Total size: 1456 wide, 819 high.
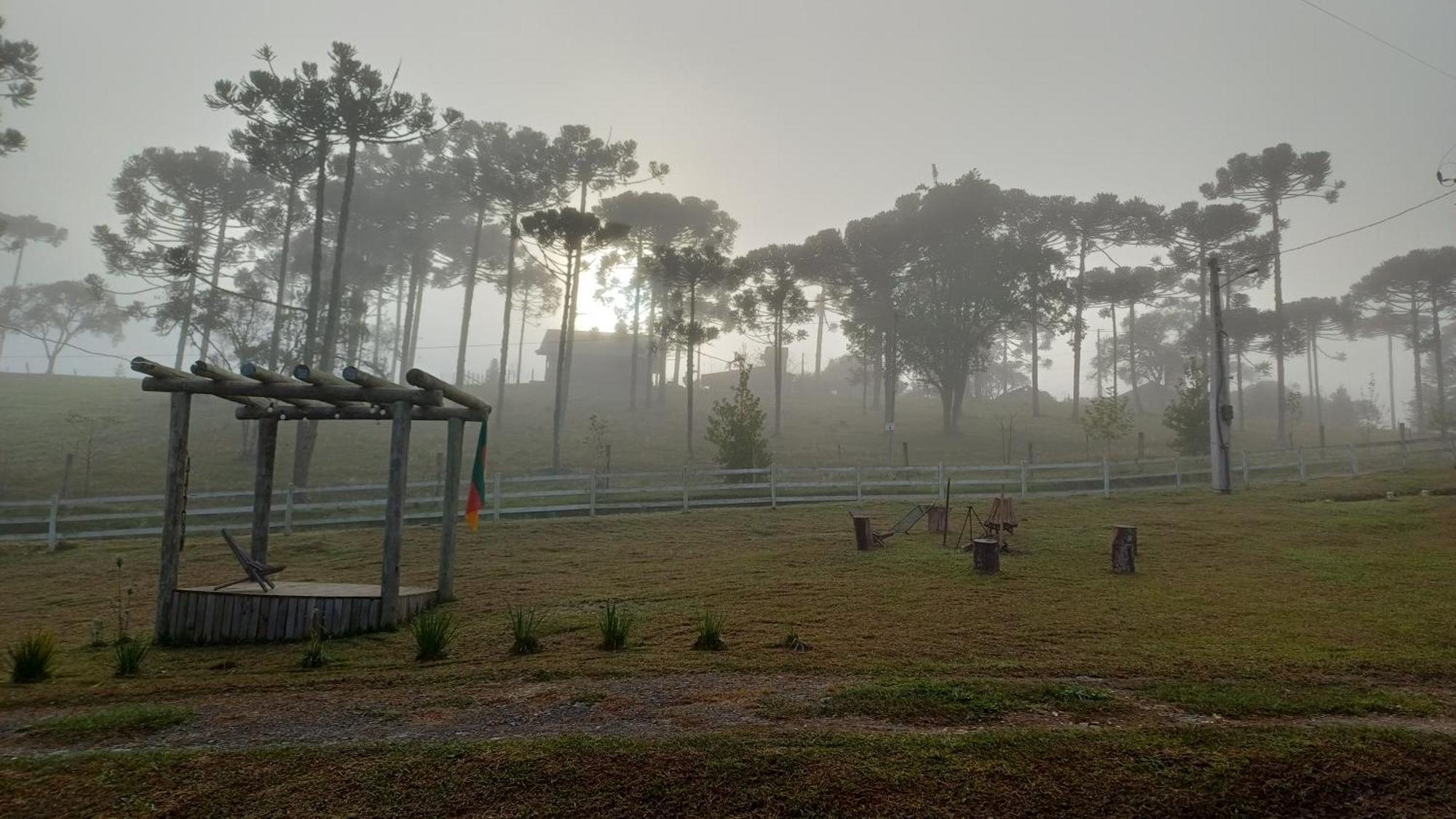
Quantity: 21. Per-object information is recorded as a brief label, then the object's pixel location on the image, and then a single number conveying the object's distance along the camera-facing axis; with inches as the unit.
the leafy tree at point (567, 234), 1128.2
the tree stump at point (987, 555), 429.7
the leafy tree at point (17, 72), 973.8
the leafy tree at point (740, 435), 961.5
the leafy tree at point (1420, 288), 1945.1
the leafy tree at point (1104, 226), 1803.6
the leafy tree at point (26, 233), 2556.6
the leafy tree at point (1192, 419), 1144.8
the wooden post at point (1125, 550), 426.6
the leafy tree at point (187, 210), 1365.7
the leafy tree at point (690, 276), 1252.5
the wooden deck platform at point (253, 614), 308.7
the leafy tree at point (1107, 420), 1221.1
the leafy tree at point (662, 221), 1776.6
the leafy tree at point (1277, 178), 1657.2
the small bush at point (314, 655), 263.9
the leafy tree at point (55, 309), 2628.0
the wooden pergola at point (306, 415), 319.3
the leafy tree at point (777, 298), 1562.5
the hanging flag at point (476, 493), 375.2
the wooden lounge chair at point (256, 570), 309.4
